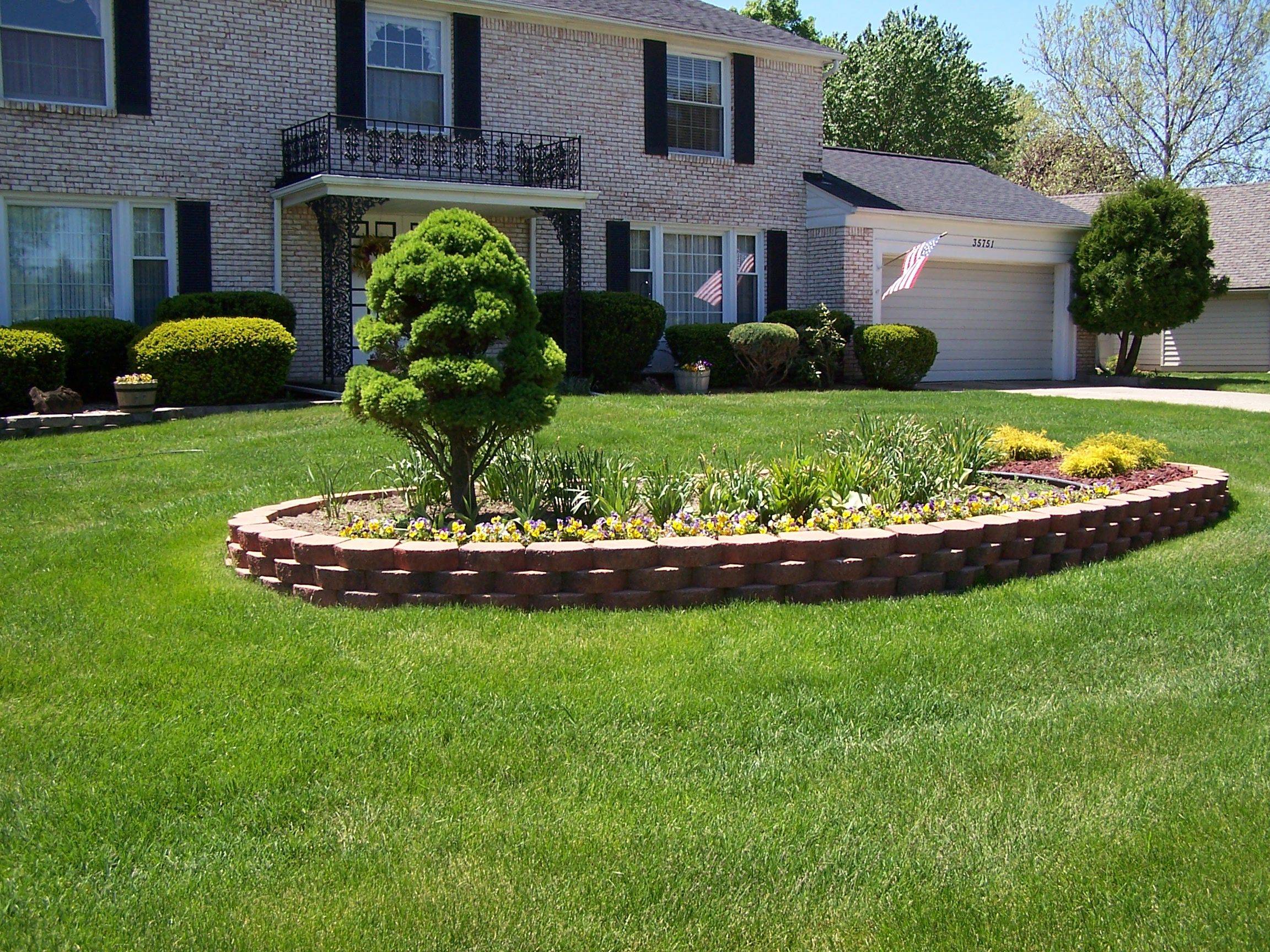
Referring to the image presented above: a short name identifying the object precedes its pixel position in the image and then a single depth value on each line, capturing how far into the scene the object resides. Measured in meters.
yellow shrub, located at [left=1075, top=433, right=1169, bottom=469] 8.76
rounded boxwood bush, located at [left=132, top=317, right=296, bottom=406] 13.62
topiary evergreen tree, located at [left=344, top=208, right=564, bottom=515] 6.12
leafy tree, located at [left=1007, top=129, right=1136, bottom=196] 42.75
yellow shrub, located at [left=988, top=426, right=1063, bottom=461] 9.18
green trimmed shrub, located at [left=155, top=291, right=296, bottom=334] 14.95
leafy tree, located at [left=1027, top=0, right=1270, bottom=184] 38.81
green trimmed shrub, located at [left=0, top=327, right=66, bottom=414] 13.11
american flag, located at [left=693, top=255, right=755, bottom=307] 18.48
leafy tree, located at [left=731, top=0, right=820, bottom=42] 42.22
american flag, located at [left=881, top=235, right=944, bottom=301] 18.28
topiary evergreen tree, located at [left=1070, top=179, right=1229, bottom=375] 22.30
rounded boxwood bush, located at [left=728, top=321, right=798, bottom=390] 17.72
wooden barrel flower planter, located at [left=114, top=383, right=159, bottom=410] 12.94
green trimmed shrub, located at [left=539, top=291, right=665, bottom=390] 17.31
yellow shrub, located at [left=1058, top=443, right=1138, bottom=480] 8.32
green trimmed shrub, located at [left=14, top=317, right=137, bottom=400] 14.48
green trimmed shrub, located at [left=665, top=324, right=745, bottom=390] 18.50
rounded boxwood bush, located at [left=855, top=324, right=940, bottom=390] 19.12
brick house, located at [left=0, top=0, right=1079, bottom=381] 15.34
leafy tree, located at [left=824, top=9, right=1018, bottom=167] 37.12
